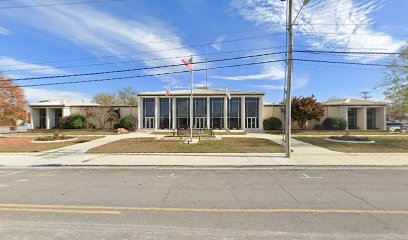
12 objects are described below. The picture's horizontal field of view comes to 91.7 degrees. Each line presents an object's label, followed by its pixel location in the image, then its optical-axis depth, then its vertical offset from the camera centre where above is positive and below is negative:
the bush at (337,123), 31.16 -0.59
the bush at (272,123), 31.11 -0.59
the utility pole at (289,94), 11.29 +1.43
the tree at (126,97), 59.53 +6.71
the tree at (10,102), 21.80 +1.99
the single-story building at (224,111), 32.22 +1.38
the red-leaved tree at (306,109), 28.23 +1.48
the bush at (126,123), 31.59 -0.61
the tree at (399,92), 16.88 +2.41
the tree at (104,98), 55.92 +6.02
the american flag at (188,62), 15.19 +4.48
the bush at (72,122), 32.56 -0.46
